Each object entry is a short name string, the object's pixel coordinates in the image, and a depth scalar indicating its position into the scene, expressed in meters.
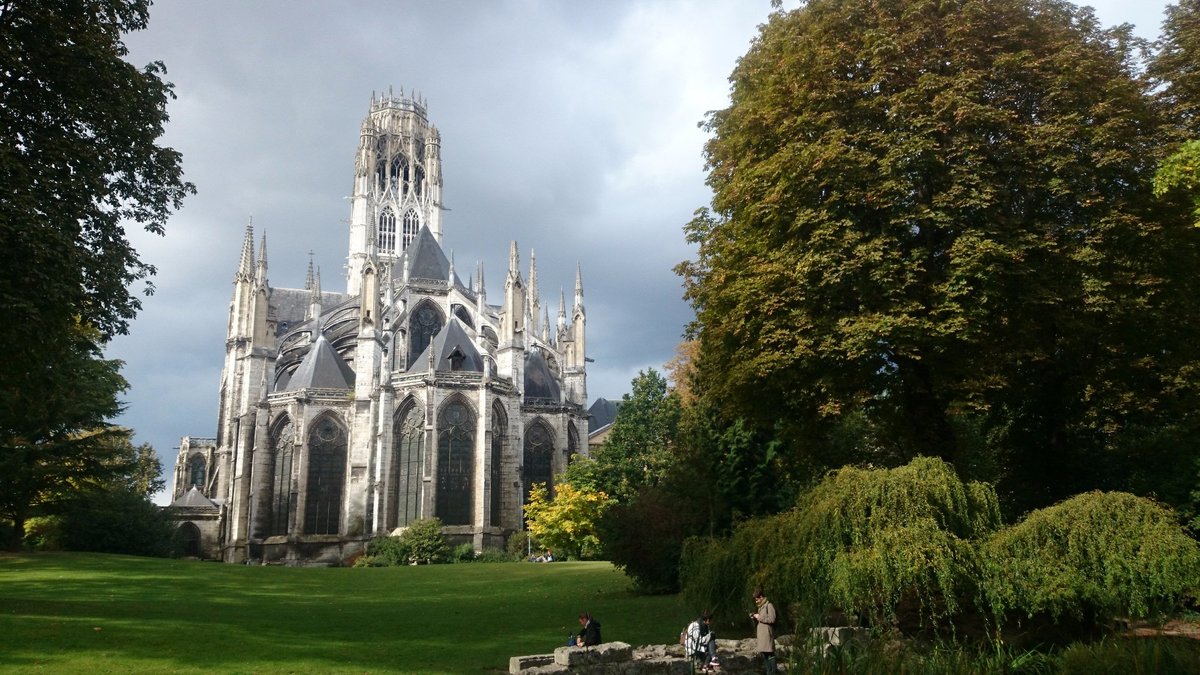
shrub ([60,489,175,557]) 42.23
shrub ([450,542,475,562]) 46.15
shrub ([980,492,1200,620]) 13.16
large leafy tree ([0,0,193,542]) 14.58
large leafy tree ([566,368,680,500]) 42.41
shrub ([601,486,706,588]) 24.03
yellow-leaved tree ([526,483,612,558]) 43.94
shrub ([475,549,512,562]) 46.84
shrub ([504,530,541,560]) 47.28
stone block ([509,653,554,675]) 12.68
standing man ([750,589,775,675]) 12.63
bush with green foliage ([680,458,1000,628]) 13.11
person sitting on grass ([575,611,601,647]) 13.71
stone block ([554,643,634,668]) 12.75
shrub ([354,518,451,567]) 44.53
